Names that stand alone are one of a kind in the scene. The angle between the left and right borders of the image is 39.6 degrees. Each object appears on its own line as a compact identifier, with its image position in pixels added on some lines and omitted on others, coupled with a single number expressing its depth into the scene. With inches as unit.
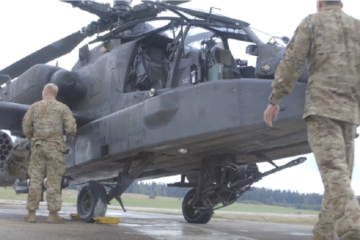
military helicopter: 223.1
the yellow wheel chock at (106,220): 267.3
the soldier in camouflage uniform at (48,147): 248.5
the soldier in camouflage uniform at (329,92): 125.9
